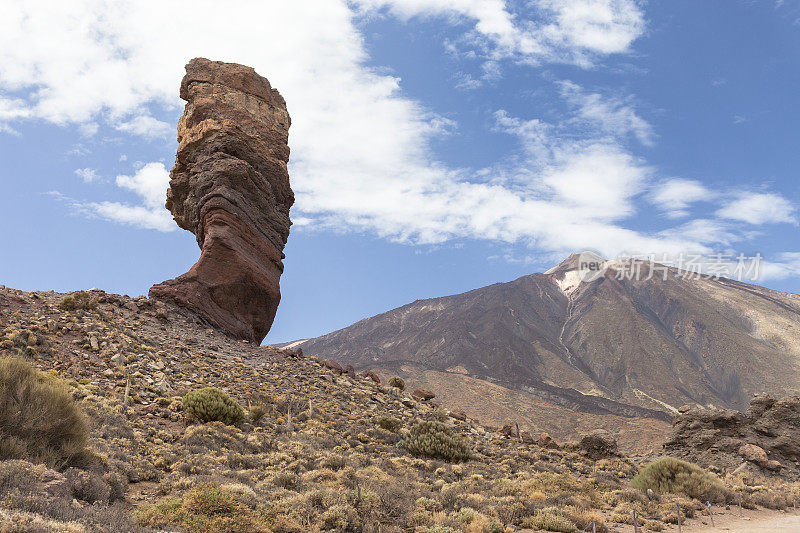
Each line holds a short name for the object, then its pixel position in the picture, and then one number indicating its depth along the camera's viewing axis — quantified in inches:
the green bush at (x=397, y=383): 1165.7
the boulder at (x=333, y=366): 1070.9
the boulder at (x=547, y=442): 1013.0
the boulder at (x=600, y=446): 975.6
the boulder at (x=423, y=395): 1116.3
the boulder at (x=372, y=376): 1114.4
